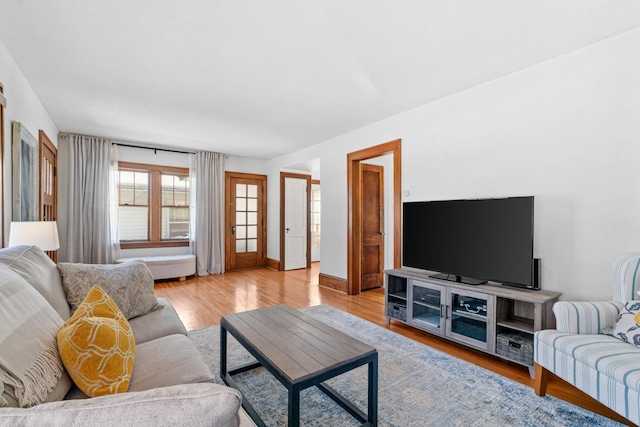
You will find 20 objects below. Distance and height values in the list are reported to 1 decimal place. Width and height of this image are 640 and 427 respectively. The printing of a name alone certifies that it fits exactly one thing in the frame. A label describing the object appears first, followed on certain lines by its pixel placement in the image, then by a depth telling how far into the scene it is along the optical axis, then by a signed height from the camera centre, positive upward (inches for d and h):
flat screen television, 96.4 -10.3
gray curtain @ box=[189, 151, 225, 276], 233.0 +0.2
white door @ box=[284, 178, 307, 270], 259.4 -9.9
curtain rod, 212.2 +48.2
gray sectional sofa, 22.2 -15.6
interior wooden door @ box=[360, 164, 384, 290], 188.2 -9.2
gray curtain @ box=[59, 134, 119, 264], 189.5 +8.1
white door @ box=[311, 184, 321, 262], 316.8 -9.8
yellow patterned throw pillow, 44.2 -22.4
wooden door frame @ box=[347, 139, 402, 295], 177.6 -7.2
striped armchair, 58.5 -31.1
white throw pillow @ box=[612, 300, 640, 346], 68.2 -26.7
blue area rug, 68.8 -48.1
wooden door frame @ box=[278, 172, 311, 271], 255.6 +2.2
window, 218.5 +5.4
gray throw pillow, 74.9 -19.4
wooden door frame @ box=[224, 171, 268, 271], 251.8 +15.4
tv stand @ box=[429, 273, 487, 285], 107.3 -25.4
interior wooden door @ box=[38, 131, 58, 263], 140.5 +17.0
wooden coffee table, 57.1 -30.6
